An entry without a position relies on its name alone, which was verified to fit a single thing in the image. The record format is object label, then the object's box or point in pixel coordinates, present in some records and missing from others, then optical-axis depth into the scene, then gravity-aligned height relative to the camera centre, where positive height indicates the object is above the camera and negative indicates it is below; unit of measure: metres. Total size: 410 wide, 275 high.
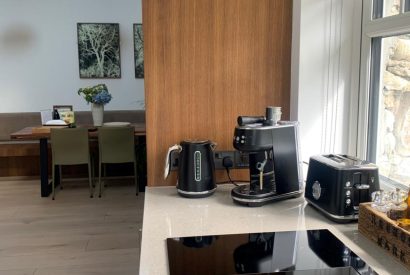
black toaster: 1.29 -0.31
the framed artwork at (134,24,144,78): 6.06 +0.65
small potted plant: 4.78 -0.07
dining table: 4.46 -0.50
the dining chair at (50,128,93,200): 4.42 -0.61
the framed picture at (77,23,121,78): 5.96 +0.66
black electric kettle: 1.59 -0.31
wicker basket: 1.00 -0.38
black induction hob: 1.01 -0.44
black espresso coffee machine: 1.46 -0.25
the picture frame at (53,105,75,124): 4.79 -0.25
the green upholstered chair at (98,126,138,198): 4.53 -0.60
